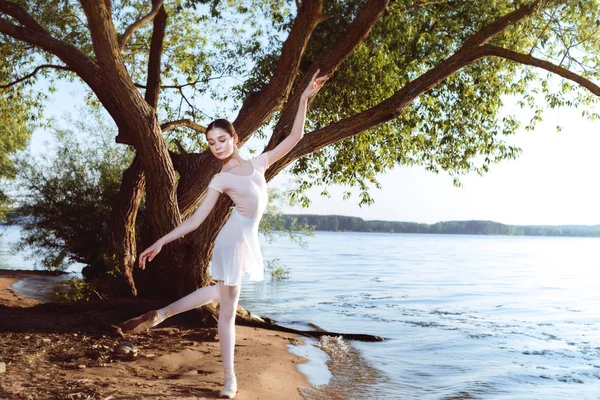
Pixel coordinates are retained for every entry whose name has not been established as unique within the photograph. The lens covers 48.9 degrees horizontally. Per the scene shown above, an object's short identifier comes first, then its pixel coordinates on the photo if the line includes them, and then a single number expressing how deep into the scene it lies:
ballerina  5.04
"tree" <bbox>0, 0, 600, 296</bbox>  9.02
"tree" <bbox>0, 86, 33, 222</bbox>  13.85
